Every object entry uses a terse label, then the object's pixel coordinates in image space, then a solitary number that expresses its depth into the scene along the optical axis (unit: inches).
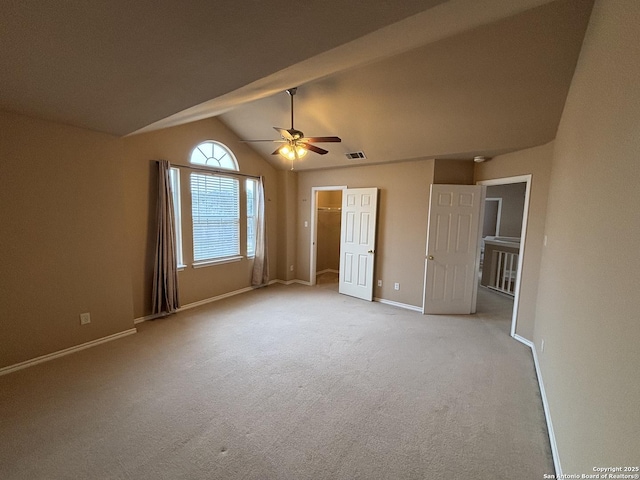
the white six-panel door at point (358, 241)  189.3
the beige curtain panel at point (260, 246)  205.6
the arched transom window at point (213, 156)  167.8
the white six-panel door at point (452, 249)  161.3
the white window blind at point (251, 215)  204.5
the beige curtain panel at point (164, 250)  145.2
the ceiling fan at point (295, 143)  118.3
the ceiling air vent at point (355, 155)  172.6
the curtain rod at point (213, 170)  157.1
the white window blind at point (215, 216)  171.5
